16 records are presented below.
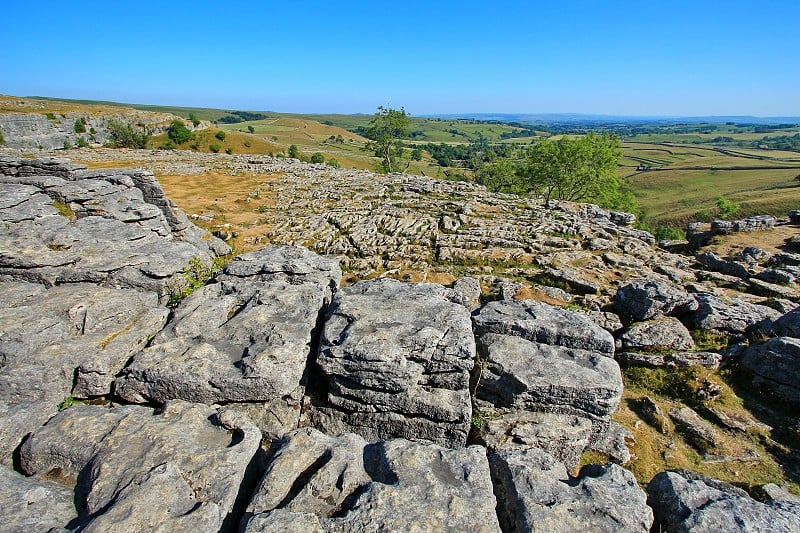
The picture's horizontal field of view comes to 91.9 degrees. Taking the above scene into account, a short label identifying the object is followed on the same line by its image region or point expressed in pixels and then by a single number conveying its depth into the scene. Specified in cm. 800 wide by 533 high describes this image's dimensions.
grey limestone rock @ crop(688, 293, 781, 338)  1800
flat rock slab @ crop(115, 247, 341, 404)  1072
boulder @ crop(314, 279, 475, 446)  1092
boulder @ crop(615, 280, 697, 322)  1884
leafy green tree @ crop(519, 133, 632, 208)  5656
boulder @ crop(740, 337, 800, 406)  1469
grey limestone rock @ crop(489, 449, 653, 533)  756
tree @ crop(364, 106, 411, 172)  7706
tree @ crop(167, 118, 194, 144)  9869
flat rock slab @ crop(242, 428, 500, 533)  705
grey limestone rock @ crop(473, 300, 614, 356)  1290
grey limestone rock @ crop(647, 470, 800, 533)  781
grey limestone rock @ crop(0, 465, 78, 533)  690
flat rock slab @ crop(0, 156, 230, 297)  1423
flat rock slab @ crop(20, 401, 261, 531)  719
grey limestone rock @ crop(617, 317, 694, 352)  1723
